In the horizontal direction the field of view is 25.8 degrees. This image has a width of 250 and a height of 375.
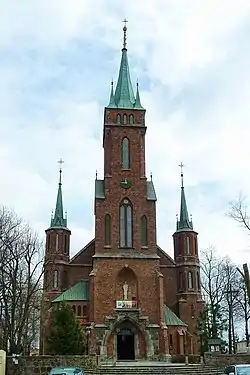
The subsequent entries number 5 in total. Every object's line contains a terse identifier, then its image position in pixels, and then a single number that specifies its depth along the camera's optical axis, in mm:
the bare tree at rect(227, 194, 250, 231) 28312
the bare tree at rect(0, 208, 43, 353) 36500
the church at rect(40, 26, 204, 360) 47875
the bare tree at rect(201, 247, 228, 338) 56938
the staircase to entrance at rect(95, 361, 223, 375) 35469
